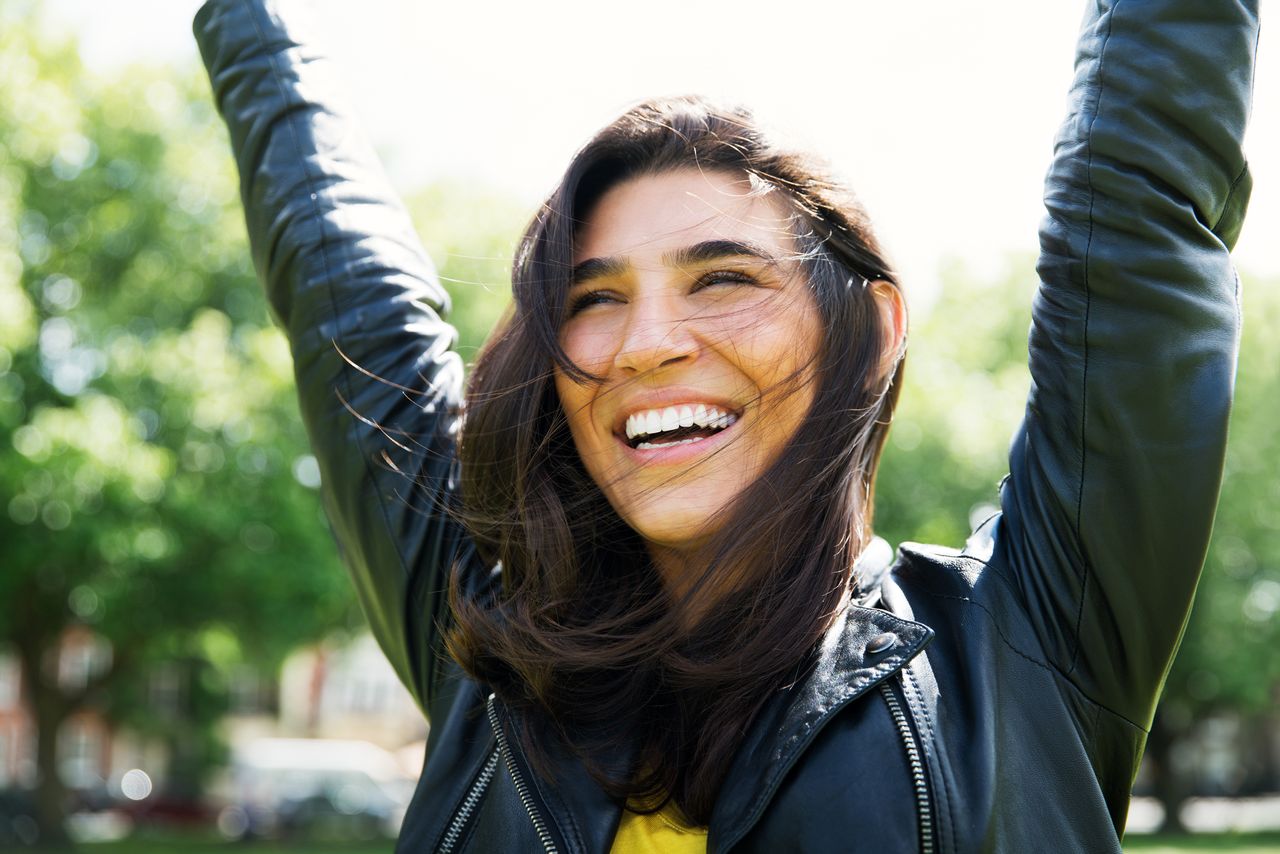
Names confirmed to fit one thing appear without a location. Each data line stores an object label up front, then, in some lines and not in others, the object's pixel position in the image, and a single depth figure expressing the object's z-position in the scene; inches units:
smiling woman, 33.5
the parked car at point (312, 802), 849.5
